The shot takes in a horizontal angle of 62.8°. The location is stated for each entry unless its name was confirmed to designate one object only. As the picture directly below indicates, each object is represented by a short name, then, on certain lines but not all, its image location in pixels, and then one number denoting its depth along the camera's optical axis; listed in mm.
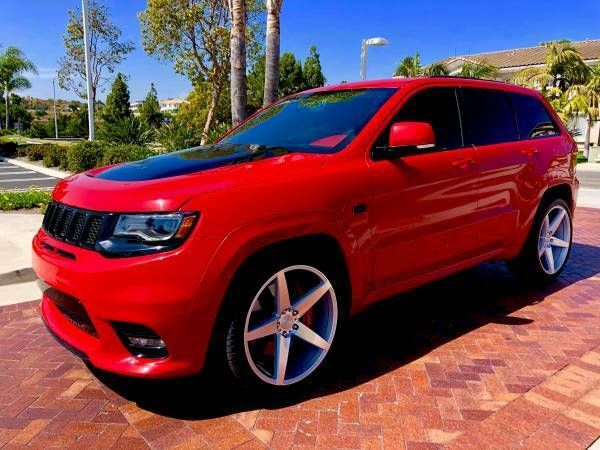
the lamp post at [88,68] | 21431
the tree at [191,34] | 24781
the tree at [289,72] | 46231
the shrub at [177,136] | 12406
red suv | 2334
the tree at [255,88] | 40547
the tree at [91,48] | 32125
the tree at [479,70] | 25331
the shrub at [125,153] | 13828
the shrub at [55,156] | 19469
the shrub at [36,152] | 23192
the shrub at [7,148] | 28141
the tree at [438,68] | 28797
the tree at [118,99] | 56719
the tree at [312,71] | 48062
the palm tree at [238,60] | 9500
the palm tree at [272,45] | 9531
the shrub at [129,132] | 16017
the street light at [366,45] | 13573
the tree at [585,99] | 24078
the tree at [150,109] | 59062
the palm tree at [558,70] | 25219
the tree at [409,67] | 35312
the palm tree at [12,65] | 36969
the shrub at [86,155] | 16469
